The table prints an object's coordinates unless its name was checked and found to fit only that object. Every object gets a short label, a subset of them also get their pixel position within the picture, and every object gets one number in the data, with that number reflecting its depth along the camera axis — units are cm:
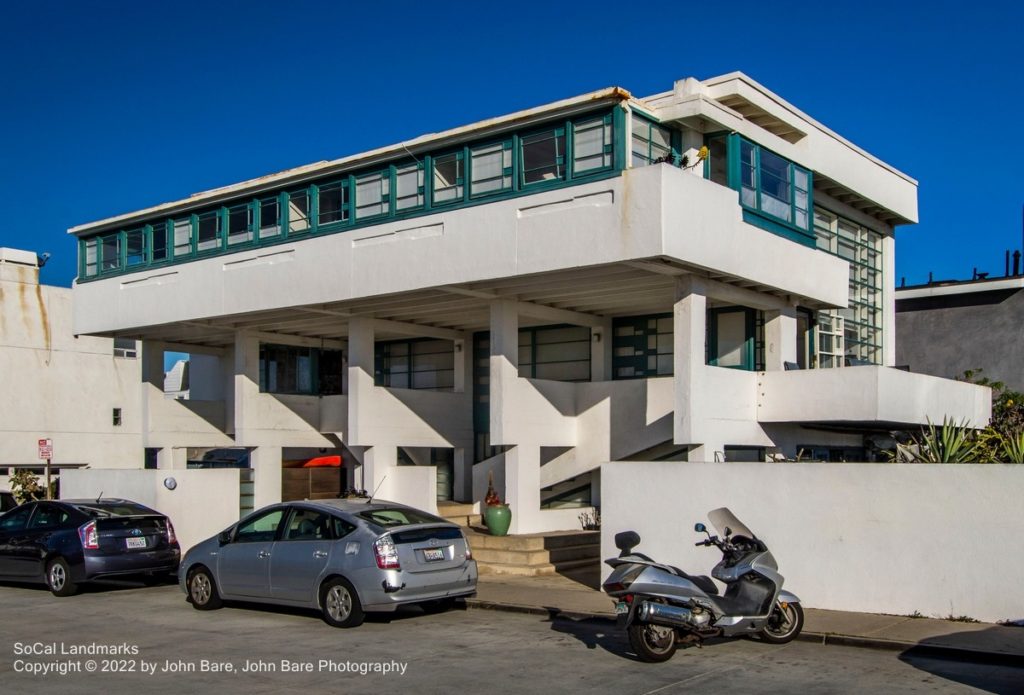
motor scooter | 1048
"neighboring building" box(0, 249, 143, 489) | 3022
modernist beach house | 1844
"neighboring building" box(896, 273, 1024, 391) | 2898
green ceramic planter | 2059
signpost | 2206
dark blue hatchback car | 1589
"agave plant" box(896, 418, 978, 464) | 1470
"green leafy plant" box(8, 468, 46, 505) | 2450
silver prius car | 1262
